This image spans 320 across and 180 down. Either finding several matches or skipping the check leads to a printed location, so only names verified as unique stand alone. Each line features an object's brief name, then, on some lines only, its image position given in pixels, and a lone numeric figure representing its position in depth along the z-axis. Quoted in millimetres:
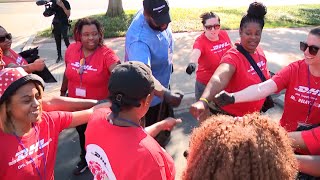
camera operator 6341
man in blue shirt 2441
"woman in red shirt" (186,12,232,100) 3356
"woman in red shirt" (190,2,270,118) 2318
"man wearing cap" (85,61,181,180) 1362
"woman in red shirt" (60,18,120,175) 2823
